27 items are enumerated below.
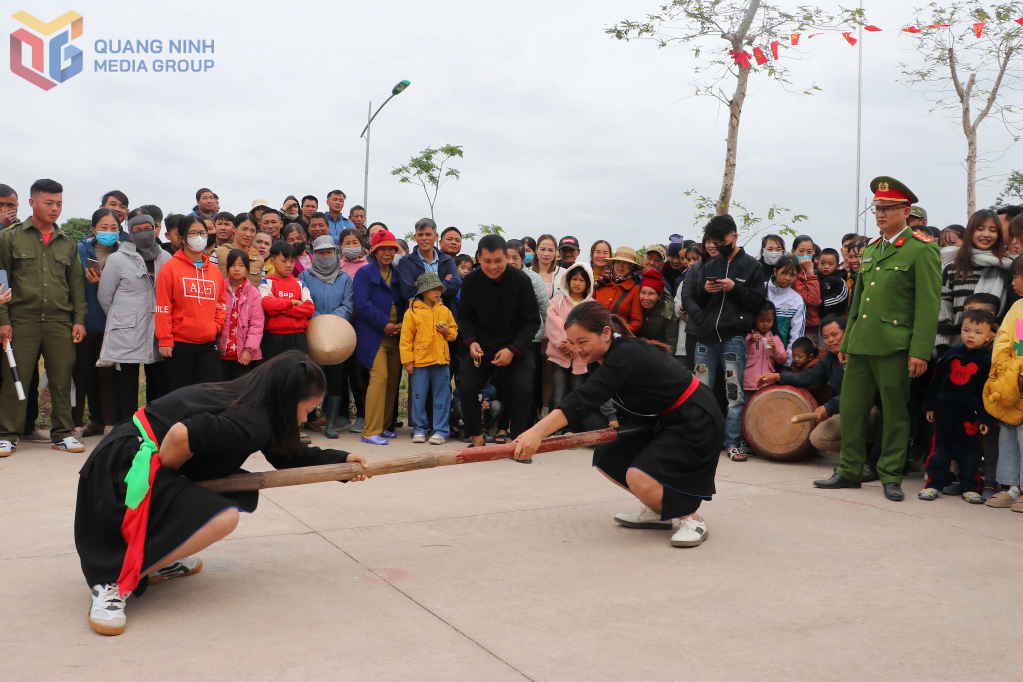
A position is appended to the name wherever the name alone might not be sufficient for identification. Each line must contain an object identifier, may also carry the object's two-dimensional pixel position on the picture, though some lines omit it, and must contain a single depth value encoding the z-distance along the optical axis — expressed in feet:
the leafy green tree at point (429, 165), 63.52
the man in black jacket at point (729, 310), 23.08
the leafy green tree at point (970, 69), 51.21
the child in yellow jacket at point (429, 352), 24.04
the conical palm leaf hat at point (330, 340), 23.84
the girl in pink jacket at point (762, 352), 23.58
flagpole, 74.69
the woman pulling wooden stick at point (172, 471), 10.51
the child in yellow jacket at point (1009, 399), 17.10
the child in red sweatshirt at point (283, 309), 23.56
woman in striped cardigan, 19.01
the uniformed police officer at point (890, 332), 18.04
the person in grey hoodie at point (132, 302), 21.81
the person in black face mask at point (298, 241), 25.99
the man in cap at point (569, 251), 29.30
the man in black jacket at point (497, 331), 23.31
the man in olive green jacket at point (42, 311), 21.38
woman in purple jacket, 24.59
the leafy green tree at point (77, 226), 93.95
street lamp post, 65.77
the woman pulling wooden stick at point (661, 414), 14.42
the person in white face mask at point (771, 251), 26.91
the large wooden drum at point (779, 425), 22.09
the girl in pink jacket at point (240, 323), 22.61
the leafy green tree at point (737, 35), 42.37
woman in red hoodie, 21.18
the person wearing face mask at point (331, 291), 24.80
